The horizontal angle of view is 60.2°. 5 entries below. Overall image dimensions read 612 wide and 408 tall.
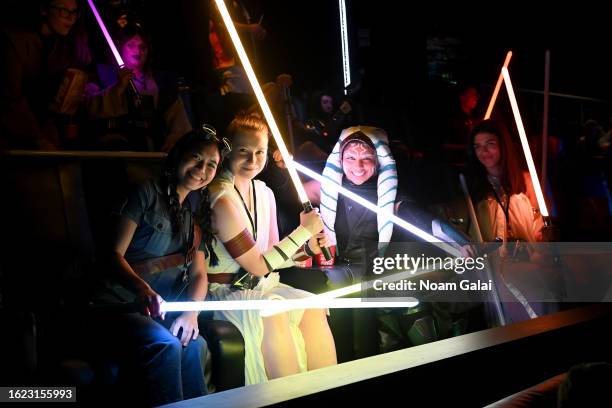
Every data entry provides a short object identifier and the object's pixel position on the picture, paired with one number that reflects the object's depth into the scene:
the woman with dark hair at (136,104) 3.37
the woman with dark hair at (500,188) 4.25
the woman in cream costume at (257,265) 2.86
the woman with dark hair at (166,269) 2.37
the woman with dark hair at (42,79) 3.00
